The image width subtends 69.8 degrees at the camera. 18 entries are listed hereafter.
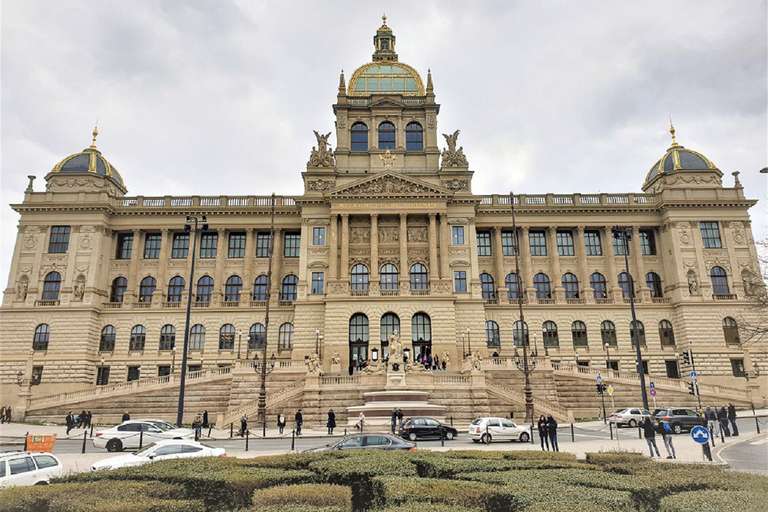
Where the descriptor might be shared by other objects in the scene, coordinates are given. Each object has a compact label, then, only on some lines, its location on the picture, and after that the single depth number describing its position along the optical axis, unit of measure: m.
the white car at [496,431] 29.06
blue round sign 18.33
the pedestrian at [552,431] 24.75
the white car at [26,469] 15.18
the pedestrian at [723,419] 29.25
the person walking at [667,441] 21.64
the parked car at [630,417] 37.28
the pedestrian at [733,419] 30.15
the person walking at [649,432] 22.36
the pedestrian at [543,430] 25.48
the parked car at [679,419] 34.19
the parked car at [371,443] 20.39
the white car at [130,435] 27.62
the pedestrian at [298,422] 33.75
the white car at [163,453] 18.16
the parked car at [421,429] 30.11
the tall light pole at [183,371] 31.14
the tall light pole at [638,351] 37.62
